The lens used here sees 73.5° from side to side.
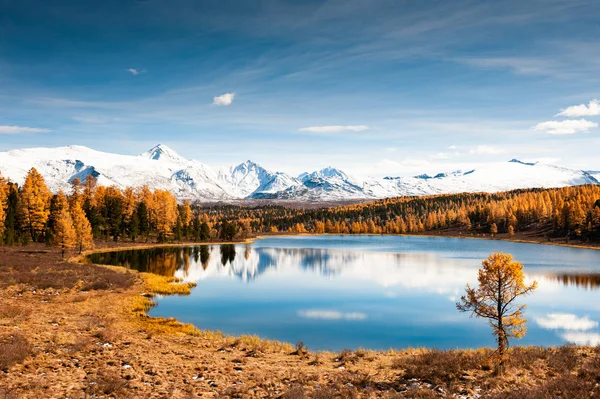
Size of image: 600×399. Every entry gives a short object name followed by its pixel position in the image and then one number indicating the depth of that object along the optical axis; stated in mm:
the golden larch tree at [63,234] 87562
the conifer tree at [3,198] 96500
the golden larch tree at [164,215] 144912
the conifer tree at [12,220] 96250
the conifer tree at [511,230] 195438
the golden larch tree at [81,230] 99125
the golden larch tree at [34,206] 106125
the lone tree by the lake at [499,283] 27609
